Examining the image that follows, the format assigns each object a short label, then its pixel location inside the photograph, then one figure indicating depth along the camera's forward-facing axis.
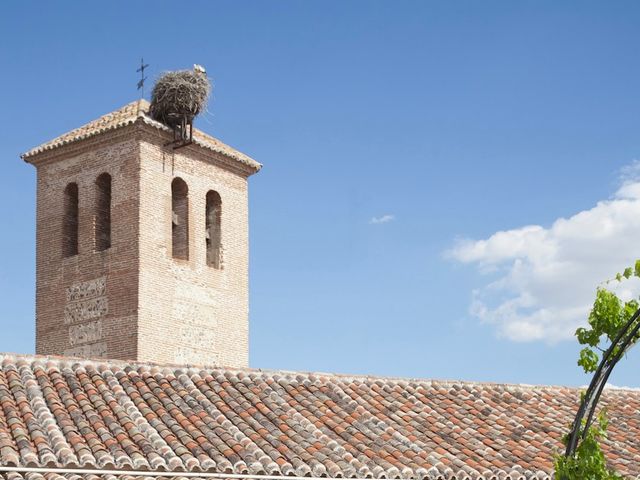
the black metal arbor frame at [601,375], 7.84
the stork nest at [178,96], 20.33
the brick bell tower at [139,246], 19.45
